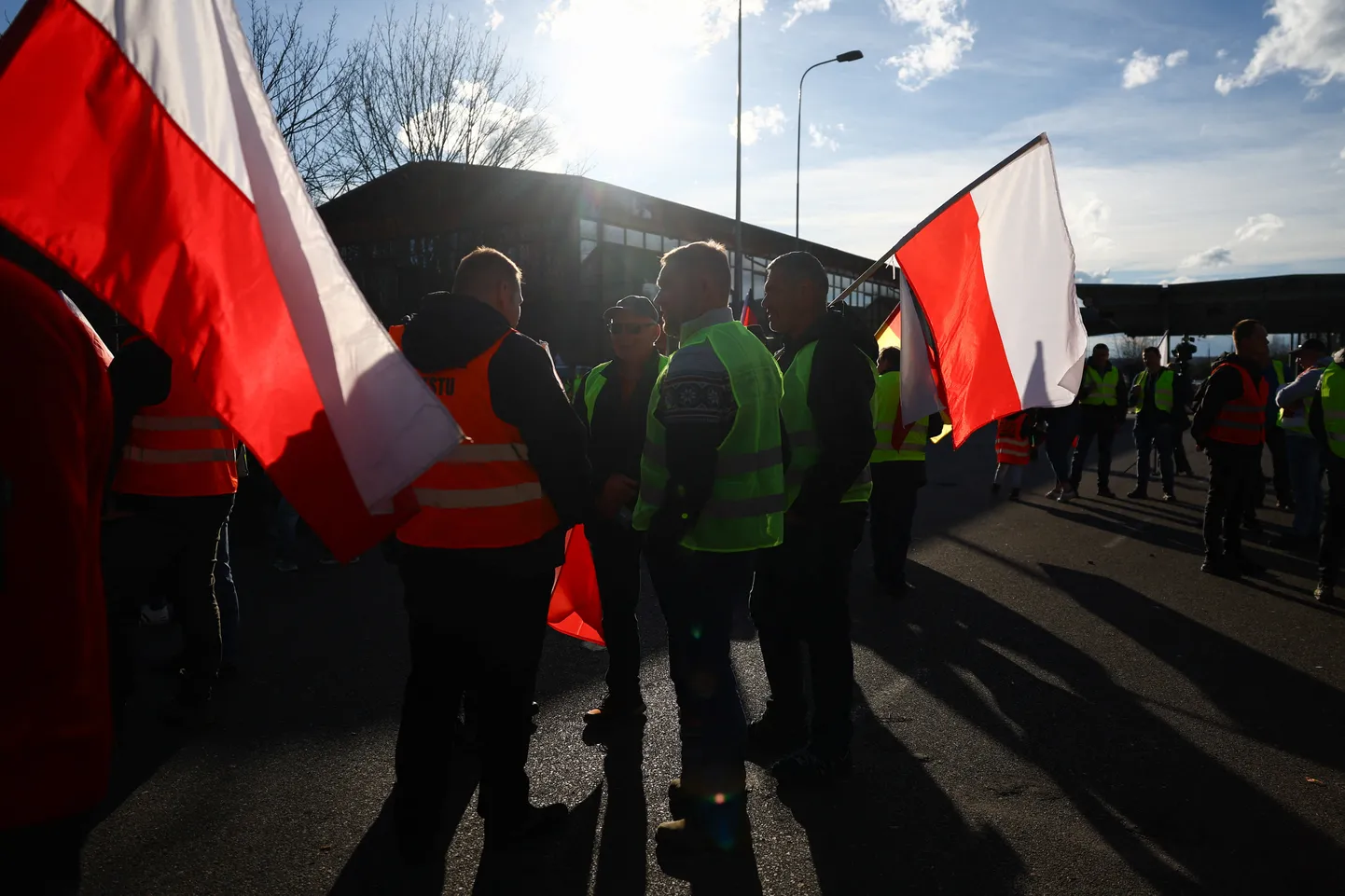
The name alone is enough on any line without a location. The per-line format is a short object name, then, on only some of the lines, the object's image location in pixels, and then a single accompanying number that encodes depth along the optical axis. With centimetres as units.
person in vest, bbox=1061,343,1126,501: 1131
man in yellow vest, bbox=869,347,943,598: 639
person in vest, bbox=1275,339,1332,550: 837
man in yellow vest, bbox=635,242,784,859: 292
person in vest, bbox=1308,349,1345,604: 610
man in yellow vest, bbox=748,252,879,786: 338
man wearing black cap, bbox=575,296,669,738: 392
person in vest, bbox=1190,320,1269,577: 675
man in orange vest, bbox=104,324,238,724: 388
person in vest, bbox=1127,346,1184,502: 1081
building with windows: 2620
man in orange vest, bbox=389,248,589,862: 284
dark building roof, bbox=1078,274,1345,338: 4162
